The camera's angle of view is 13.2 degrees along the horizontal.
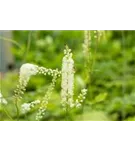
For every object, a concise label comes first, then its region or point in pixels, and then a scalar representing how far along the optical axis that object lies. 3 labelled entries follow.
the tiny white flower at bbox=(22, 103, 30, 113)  2.21
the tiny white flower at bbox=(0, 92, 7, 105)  2.20
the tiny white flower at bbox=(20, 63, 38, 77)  2.18
